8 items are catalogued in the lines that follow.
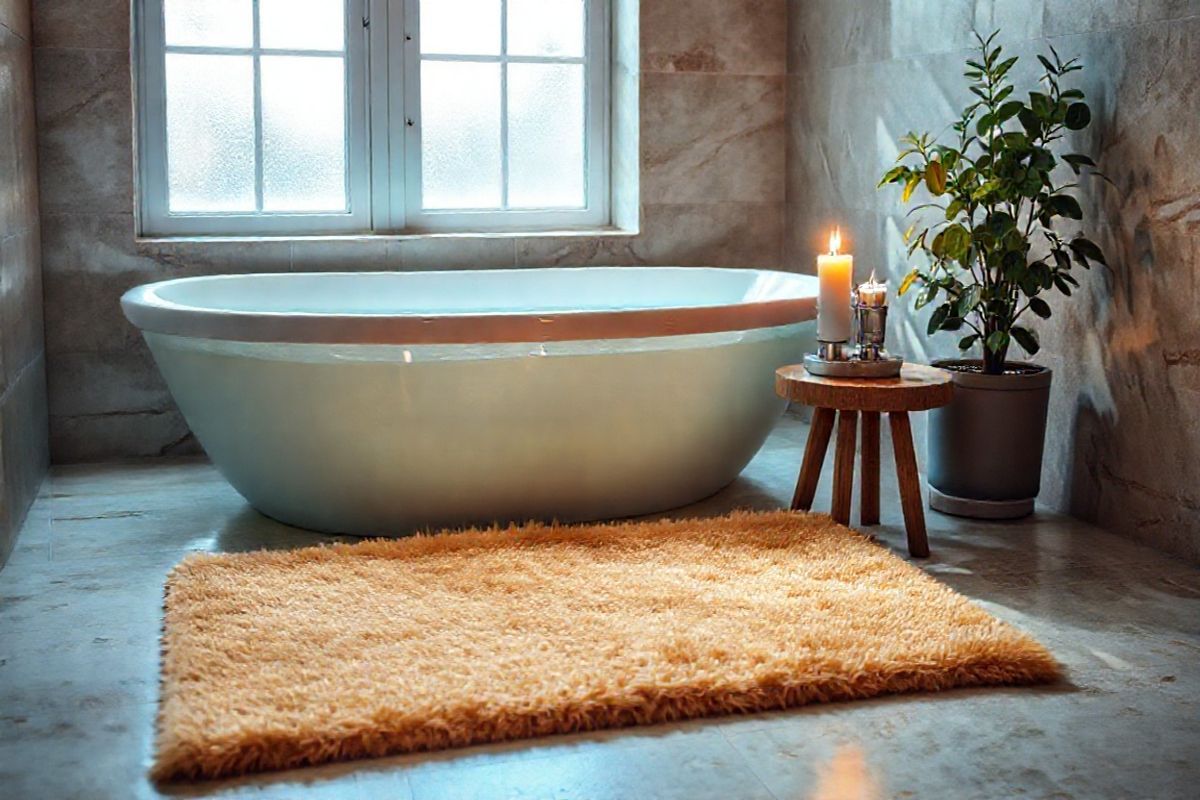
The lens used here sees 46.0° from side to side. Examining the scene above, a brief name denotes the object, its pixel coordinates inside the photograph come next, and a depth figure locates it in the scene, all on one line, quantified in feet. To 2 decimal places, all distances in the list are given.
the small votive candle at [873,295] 10.12
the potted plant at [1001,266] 10.19
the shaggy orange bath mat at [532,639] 6.73
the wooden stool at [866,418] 9.70
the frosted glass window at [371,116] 13.82
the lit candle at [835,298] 10.11
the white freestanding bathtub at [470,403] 9.53
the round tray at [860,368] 10.00
